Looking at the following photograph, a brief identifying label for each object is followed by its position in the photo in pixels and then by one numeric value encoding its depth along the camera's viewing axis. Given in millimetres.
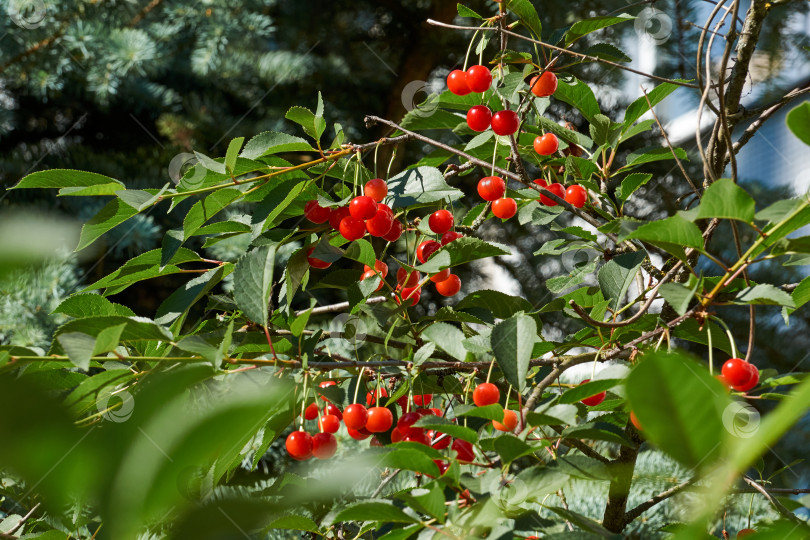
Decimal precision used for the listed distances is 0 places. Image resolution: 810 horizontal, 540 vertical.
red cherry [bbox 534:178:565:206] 1524
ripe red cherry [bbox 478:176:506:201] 1490
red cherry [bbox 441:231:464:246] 1480
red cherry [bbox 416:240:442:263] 1492
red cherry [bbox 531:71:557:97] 1461
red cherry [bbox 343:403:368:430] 1401
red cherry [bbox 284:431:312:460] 1371
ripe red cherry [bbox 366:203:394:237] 1427
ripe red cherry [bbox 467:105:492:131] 1467
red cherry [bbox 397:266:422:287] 1471
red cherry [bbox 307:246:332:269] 1424
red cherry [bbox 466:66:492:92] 1478
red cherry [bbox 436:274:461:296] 1517
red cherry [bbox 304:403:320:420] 1475
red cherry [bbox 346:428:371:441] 1432
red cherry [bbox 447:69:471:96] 1491
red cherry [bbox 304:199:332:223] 1437
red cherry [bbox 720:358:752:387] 1333
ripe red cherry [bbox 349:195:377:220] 1403
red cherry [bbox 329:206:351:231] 1434
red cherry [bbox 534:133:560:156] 1516
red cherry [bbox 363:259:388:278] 1441
